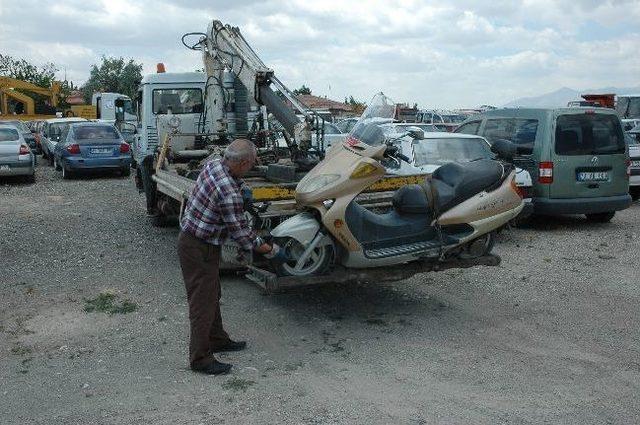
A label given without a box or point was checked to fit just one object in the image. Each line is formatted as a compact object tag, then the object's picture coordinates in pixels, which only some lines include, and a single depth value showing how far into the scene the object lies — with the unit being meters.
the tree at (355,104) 44.15
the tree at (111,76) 54.95
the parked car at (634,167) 13.22
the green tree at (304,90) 53.24
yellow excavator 36.19
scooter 5.78
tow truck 7.17
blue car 18.92
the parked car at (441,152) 10.04
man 4.97
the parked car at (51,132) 22.88
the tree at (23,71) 58.94
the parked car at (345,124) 22.70
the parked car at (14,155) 17.61
